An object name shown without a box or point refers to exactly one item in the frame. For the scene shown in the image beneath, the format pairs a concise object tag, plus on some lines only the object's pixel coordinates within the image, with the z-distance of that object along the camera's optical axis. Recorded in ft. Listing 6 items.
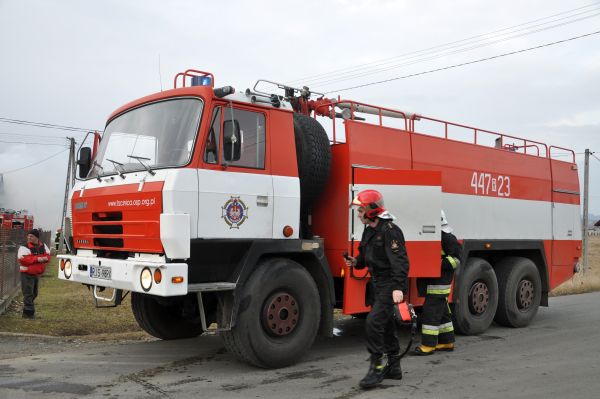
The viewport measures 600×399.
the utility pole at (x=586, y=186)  69.82
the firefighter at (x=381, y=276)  17.12
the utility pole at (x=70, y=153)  93.69
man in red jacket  31.96
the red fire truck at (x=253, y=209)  17.80
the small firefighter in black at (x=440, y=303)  22.27
